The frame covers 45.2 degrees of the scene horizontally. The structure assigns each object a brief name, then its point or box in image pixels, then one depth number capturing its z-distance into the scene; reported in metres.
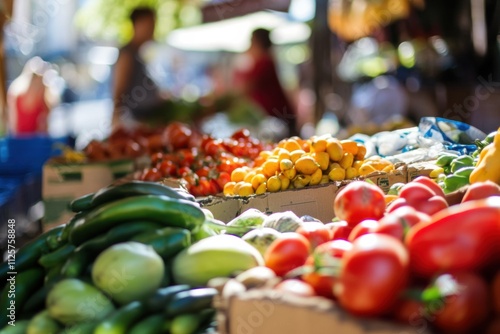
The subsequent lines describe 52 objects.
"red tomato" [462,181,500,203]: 1.79
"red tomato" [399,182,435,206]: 1.84
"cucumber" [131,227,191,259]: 1.82
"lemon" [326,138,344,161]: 3.15
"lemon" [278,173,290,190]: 3.02
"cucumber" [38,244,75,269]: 1.95
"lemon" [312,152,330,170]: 3.10
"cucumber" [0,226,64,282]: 2.05
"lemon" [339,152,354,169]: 3.17
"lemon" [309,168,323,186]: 3.03
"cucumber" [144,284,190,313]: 1.64
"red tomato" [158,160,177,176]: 3.88
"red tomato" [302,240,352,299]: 1.38
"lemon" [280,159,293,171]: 3.05
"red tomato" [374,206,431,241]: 1.46
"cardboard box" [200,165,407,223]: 2.83
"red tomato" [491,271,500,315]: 1.24
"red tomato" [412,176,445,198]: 1.93
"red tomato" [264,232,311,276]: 1.65
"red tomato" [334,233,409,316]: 1.23
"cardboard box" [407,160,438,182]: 2.97
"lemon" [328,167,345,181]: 3.06
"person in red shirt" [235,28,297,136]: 7.46
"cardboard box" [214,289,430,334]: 1.22
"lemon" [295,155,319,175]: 3.03
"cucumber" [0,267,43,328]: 1.86
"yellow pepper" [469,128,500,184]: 2.20
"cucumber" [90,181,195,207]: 2.03
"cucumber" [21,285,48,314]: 1.82
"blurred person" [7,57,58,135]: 7.09
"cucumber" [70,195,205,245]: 1.92
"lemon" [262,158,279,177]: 3.12
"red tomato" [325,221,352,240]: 1.89
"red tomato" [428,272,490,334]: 1.21
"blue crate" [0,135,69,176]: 5.26
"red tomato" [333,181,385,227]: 1.85
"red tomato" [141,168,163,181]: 3.77
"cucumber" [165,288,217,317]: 1.60
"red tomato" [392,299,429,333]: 1.22
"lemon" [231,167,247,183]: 3.41
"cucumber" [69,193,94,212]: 2.14
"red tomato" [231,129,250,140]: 4.52
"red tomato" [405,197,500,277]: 1.28
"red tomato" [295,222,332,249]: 1.82
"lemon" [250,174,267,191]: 3.09
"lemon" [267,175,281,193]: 3.00
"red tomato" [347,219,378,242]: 1.65
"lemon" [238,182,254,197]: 3.08
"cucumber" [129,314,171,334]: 1.57
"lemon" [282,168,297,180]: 3.04
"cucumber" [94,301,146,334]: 1.58
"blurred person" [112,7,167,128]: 6.49
